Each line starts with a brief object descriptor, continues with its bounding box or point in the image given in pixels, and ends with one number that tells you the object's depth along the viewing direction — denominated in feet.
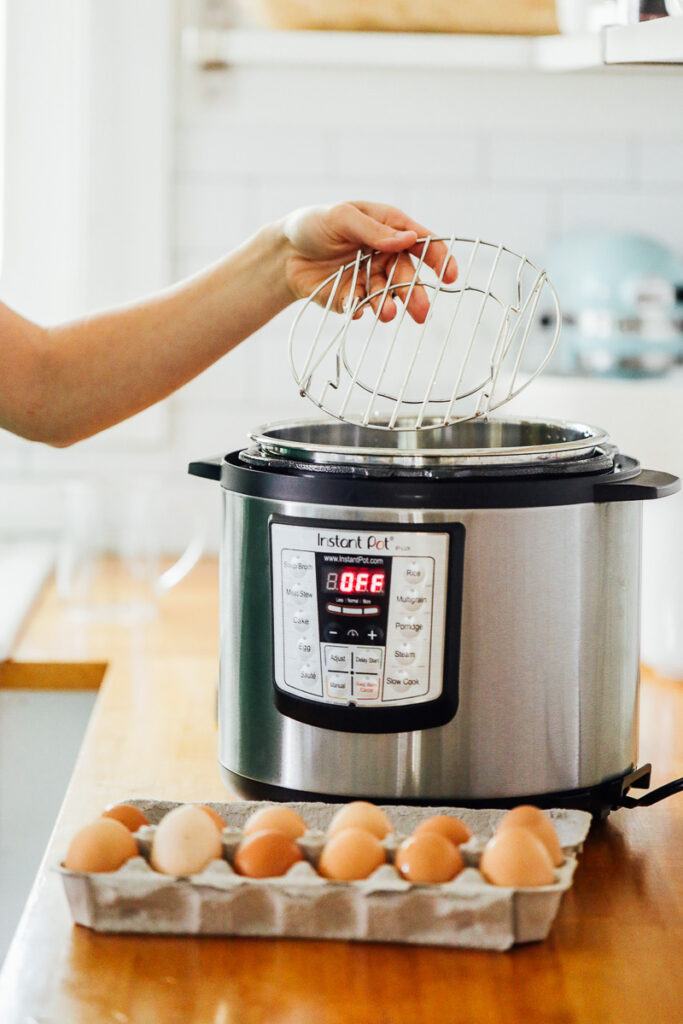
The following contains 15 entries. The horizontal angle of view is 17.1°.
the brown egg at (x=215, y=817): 4.39
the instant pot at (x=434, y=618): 4.56
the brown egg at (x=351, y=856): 4.25
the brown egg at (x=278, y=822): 4.37
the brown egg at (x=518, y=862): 4.21
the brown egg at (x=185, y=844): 4.25
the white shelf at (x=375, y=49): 7.53
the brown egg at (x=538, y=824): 4.30
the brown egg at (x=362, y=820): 4.37
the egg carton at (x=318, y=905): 4.24
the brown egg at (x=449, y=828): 4.35
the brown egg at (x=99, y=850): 4.26
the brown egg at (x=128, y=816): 4.43
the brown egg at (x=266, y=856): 4.26
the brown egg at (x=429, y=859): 4.24
